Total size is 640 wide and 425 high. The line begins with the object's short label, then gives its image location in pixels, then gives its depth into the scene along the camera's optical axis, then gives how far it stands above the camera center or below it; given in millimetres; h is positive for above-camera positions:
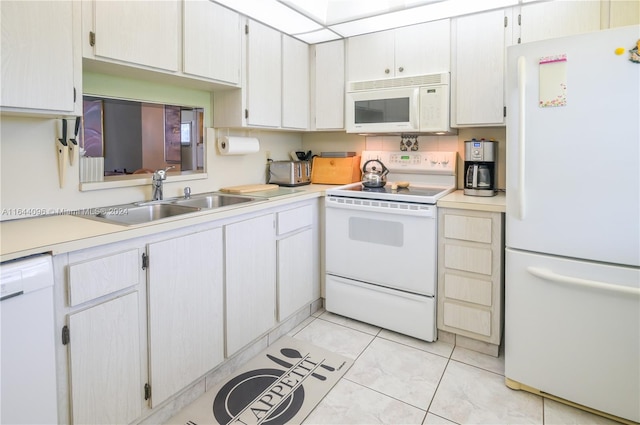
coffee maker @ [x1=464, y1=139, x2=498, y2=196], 2473 +144
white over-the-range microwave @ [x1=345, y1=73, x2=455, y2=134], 2615 +605
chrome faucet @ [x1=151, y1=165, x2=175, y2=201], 2254 +35
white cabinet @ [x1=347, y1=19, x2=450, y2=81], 2631 +998
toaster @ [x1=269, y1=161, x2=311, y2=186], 3096 +135
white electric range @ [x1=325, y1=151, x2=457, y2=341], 2414 -402
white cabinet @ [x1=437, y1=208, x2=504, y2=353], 2217 -510
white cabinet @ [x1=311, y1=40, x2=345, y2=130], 3066 +844
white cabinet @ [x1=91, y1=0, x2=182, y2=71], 1722 +764
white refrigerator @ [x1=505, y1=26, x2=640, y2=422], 1601 -122
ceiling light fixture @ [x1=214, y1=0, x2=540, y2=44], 2369 +1168
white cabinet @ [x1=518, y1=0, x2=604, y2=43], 2172 +998
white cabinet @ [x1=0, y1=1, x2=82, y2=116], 1404 +514
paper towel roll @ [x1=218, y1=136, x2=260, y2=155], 2664 +314
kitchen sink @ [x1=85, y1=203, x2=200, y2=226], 1963 -122
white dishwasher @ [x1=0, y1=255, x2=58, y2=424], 1169 -490
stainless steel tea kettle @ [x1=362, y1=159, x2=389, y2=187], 2816 +121
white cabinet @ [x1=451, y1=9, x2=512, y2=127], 2426 +793
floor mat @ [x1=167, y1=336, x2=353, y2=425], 1814 -1052
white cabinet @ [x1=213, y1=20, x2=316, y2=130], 2578 +748
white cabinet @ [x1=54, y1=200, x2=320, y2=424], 1396 -542
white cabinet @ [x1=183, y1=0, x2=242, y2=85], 2113 +875
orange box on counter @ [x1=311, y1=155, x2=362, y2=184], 3205 +161
